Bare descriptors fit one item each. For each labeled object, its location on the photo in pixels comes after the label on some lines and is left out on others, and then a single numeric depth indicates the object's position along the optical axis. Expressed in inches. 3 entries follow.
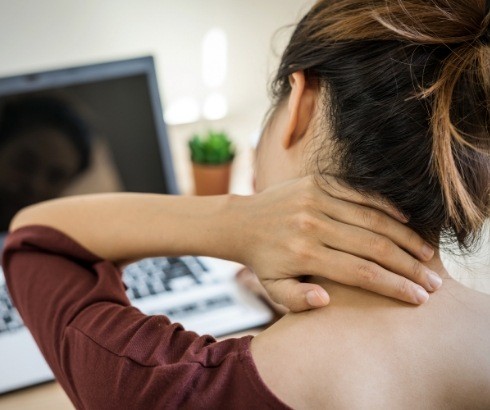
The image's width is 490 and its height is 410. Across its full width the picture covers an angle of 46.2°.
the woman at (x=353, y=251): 19.7
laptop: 39.7
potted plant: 53.2
